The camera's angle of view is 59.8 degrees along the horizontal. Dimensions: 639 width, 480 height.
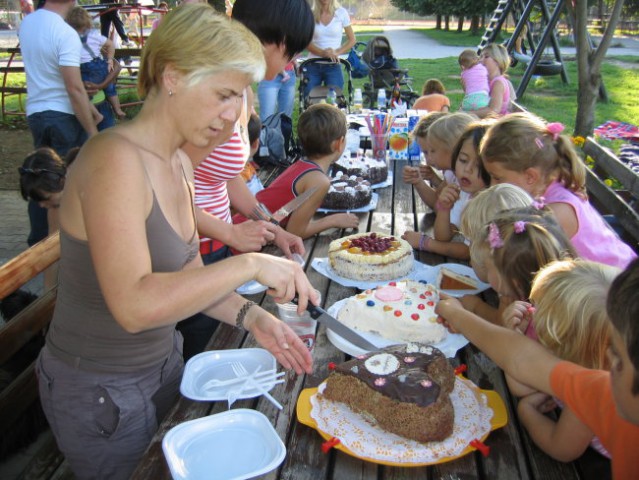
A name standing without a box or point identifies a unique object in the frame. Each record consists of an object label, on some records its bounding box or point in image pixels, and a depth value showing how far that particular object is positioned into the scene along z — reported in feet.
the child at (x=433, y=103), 21.62
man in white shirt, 15.65
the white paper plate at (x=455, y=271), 8.09
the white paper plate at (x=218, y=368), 5.56
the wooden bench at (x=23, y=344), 7.78
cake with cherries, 8.37
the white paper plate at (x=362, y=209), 11.78
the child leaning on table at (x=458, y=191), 9.89
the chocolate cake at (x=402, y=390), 4.77
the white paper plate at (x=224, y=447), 4.55
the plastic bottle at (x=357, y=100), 23.05
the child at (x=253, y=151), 13.03
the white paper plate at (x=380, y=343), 6.28
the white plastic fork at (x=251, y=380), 5.48
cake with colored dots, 6.56
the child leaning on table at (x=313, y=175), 10.57
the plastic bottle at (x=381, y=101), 23.04
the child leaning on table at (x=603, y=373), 3.81
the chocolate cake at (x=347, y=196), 11.72
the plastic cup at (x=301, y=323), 6.64
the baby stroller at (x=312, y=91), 25.12
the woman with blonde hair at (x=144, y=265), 4.34
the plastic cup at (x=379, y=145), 15.44
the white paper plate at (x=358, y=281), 8.20
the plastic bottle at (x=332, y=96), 22.16
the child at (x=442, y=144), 12.34
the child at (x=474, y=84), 22.71
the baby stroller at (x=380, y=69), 30.94
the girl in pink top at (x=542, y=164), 8.74
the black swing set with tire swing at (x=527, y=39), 36.09
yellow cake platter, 4.66
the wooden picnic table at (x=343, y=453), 4.69
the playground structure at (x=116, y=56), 34.24
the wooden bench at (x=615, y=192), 10.91
